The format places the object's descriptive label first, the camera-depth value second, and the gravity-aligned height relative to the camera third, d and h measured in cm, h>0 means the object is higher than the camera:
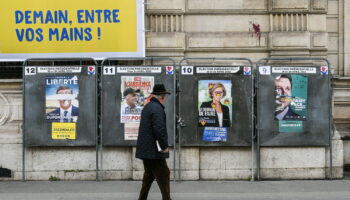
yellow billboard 942 +135
